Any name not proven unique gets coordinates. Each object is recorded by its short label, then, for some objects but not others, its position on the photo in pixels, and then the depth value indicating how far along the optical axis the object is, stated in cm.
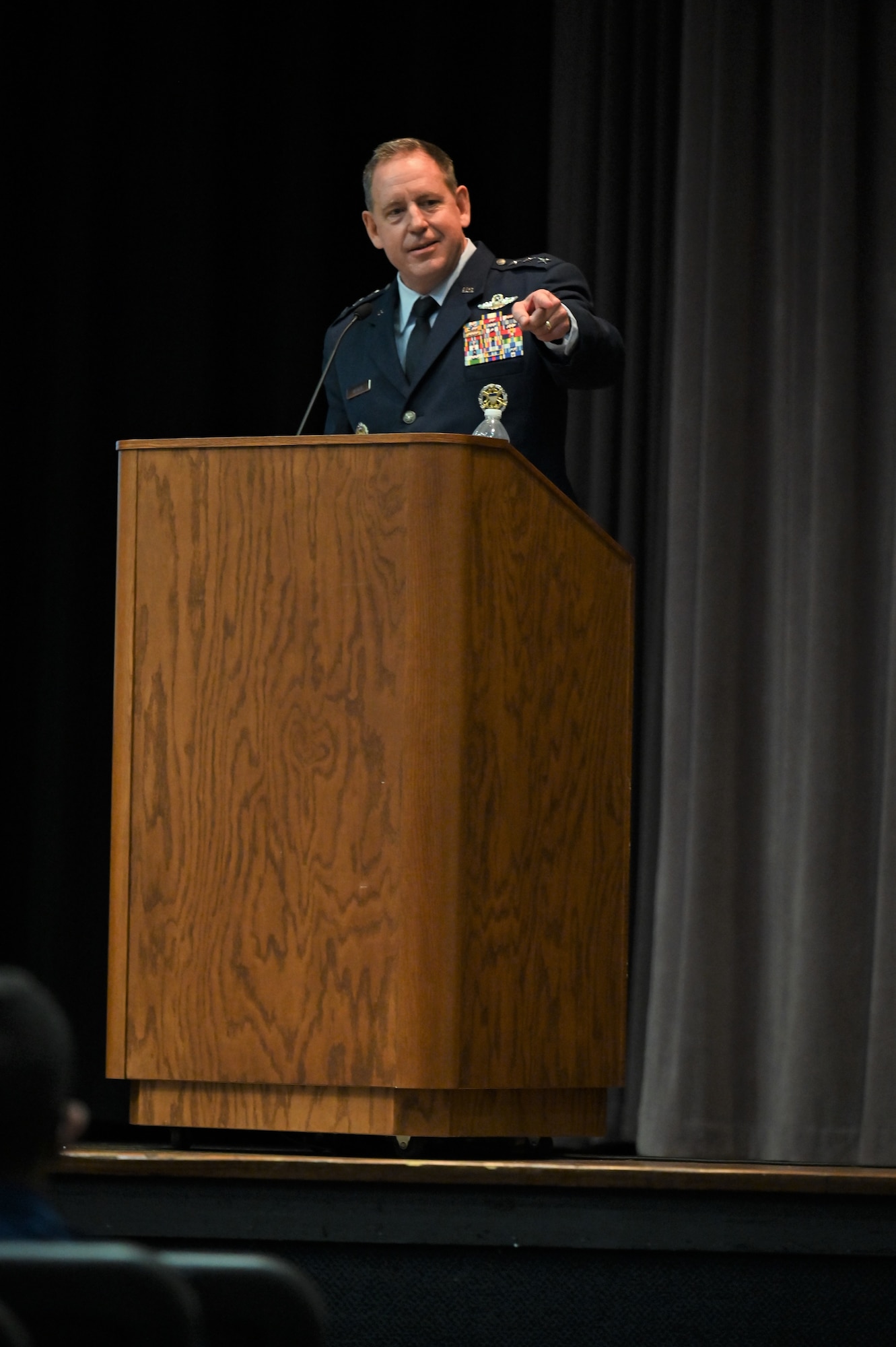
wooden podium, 1486
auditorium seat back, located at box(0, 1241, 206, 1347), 866
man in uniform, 1570
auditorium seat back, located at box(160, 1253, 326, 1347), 1003
